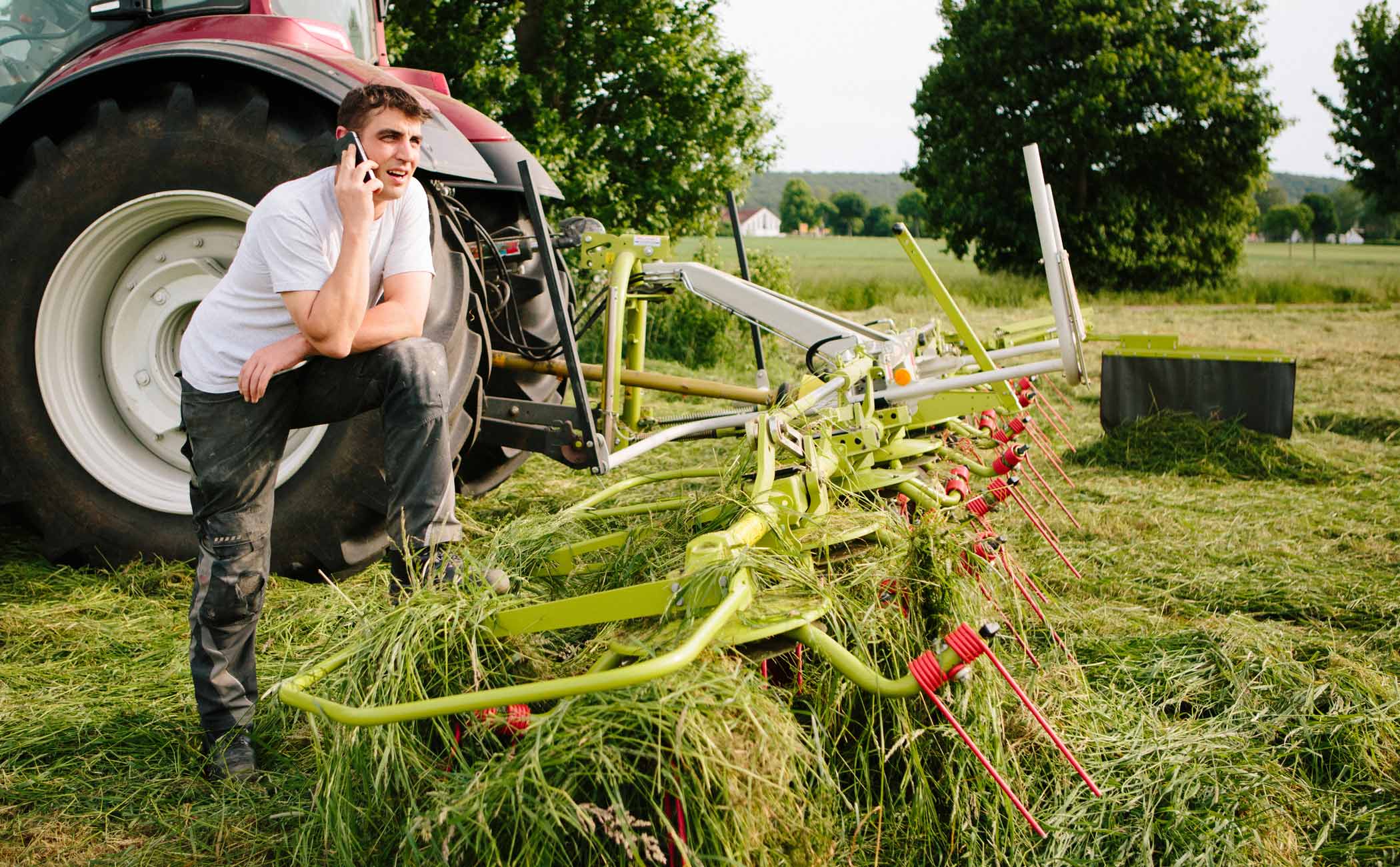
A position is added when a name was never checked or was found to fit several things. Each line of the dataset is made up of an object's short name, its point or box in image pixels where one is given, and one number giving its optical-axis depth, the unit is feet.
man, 7.29
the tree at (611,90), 32.19
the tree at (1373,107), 77.92
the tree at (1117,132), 67.92
